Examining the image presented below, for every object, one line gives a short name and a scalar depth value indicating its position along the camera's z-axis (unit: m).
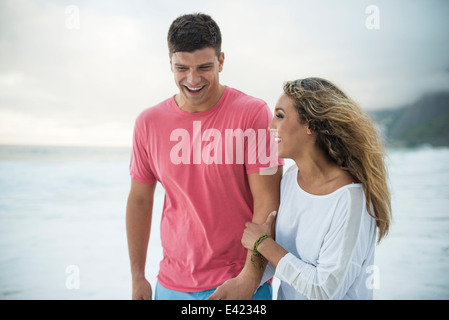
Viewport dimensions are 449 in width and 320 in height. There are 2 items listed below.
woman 1.31
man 1.57
